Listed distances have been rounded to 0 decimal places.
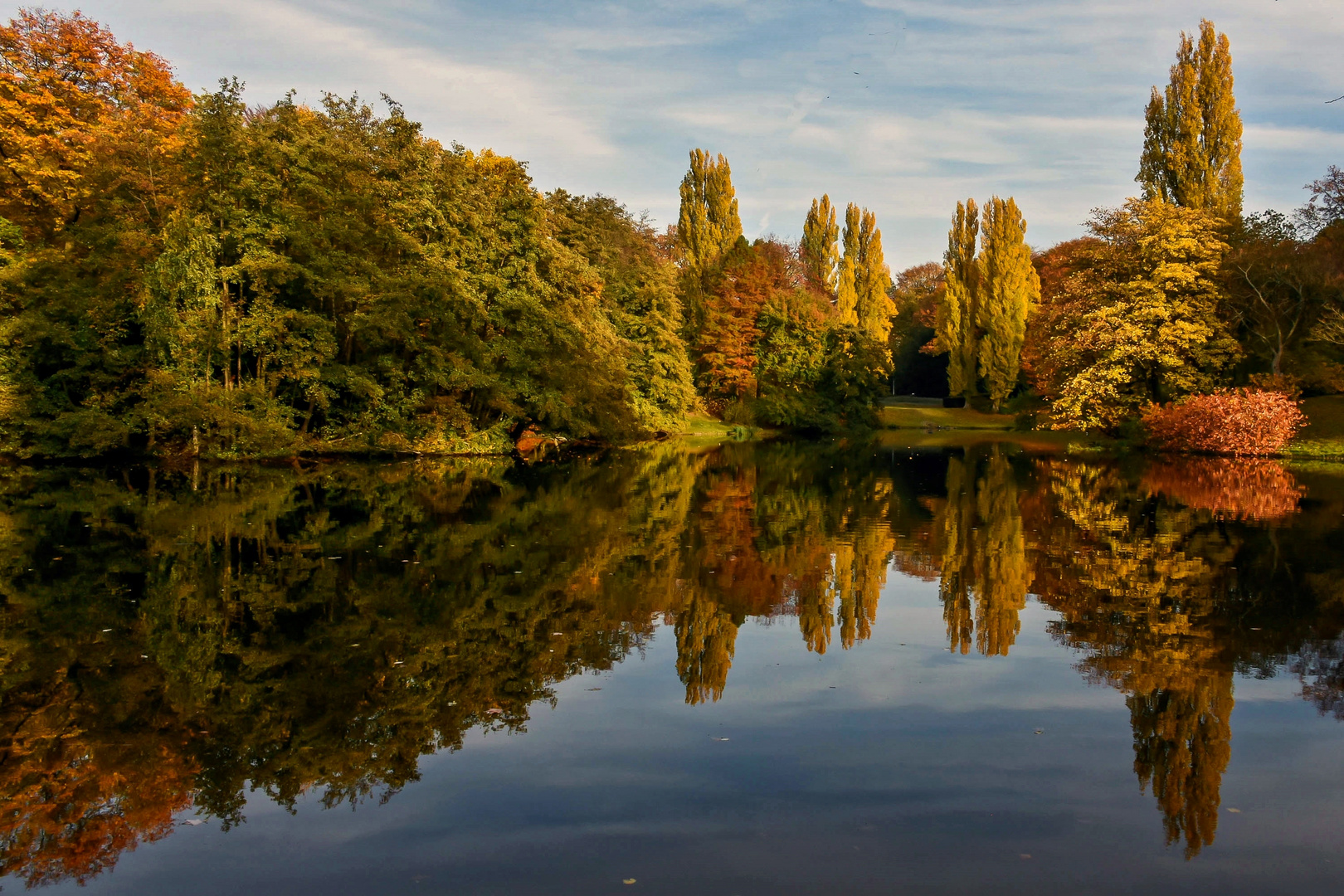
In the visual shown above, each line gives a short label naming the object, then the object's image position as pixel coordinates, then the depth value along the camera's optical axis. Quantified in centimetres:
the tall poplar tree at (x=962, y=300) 6350
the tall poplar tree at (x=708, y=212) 6109
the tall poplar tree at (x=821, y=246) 7025
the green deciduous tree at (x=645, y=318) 3962
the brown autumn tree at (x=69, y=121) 2647
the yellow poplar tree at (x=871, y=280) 6881
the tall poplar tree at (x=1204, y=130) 3766
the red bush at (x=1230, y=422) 3094
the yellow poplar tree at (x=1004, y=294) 6000
